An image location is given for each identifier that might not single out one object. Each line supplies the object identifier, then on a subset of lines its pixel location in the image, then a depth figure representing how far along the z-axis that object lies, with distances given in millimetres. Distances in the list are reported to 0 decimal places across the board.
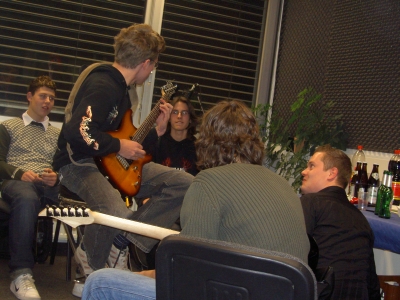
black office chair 1132
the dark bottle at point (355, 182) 3521
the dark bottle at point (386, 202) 2875
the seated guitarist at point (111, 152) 2488
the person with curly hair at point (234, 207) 1448
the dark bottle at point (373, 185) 3289
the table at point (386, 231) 2676
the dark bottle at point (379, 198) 2967
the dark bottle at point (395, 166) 3422
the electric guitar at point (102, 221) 2162
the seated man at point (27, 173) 3199
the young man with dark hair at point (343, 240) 2189
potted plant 4160
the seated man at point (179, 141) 4172
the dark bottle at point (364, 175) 3605
